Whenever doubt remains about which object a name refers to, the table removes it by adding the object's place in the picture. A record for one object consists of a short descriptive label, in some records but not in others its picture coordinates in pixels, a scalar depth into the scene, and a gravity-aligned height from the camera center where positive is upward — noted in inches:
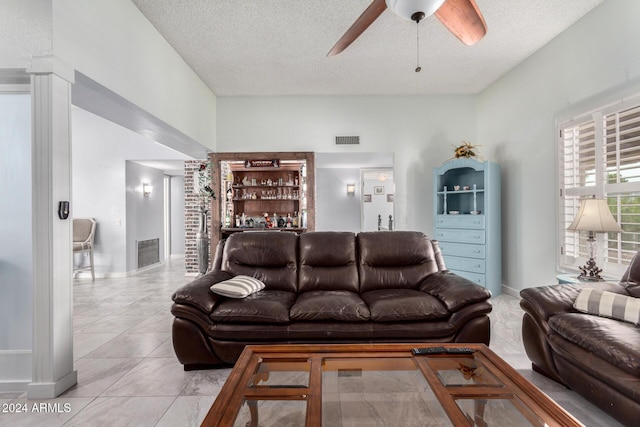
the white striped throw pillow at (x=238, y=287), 95.3 -24.1
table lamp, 100.1 -4.2
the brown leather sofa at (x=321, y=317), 90.9 -31.6
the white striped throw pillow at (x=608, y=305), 75.4 -24.4
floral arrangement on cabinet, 186.2 +35.3
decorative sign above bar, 219.0 +34.5
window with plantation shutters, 109.2 +13.4
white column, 80.1 -7.1
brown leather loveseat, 61.1 -31.6
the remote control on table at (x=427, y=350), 67.2 -30.9
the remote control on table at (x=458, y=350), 68.1 -31.2
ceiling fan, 74.5 +53.6
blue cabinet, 173.2 -7.0
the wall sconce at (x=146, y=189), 265.7 +20.1
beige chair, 224.2 -15.8
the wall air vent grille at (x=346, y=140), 213.8 +49.3
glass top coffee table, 48.8 -32.1
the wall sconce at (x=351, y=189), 334.3 +23.8
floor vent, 256.5 -34.9
